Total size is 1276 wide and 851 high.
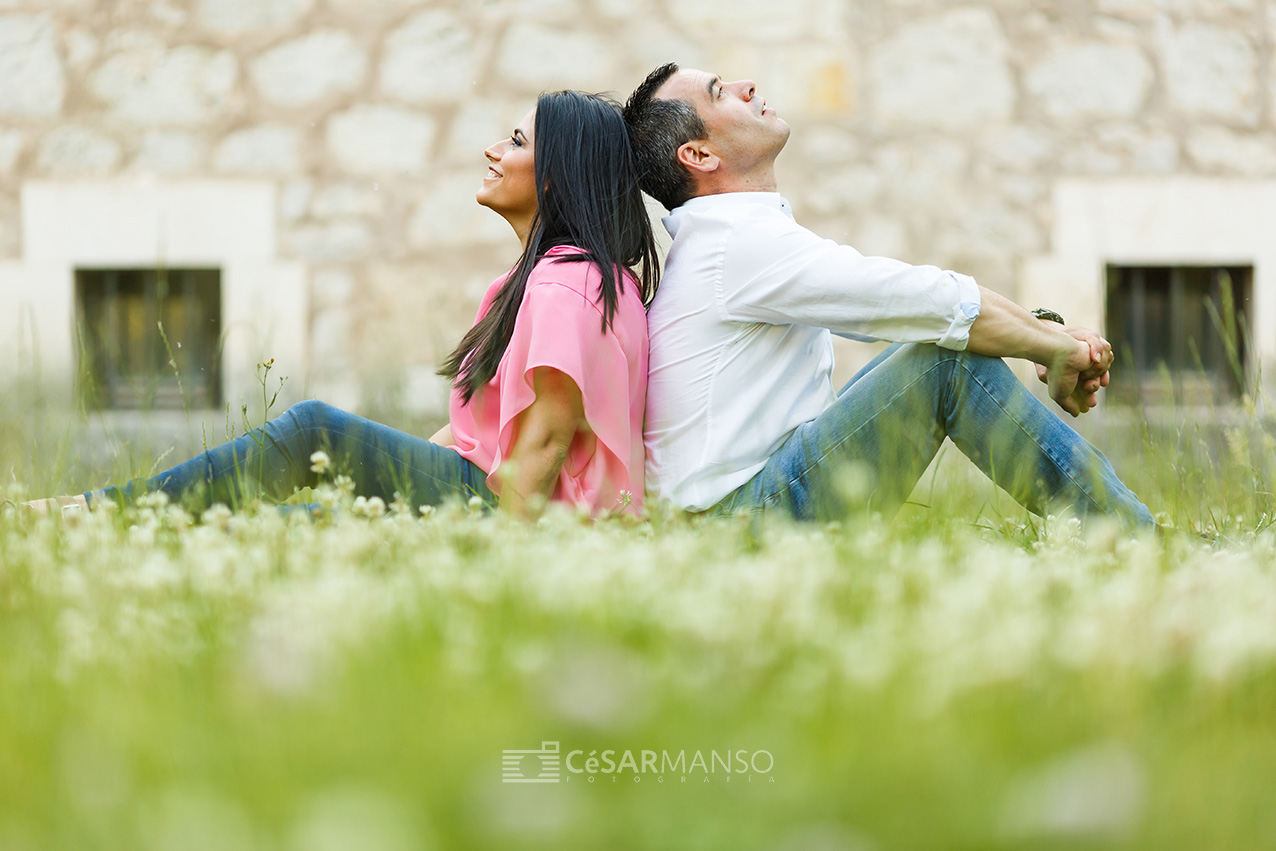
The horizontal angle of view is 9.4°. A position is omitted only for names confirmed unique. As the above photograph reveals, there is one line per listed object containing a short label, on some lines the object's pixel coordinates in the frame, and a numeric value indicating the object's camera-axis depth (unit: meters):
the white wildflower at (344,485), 13.19
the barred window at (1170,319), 15.50
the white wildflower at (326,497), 13.09
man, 13.47
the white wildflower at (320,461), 13.19
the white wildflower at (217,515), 13.12
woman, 13.47
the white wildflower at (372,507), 13.22
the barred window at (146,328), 15.70
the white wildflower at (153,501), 13.21
